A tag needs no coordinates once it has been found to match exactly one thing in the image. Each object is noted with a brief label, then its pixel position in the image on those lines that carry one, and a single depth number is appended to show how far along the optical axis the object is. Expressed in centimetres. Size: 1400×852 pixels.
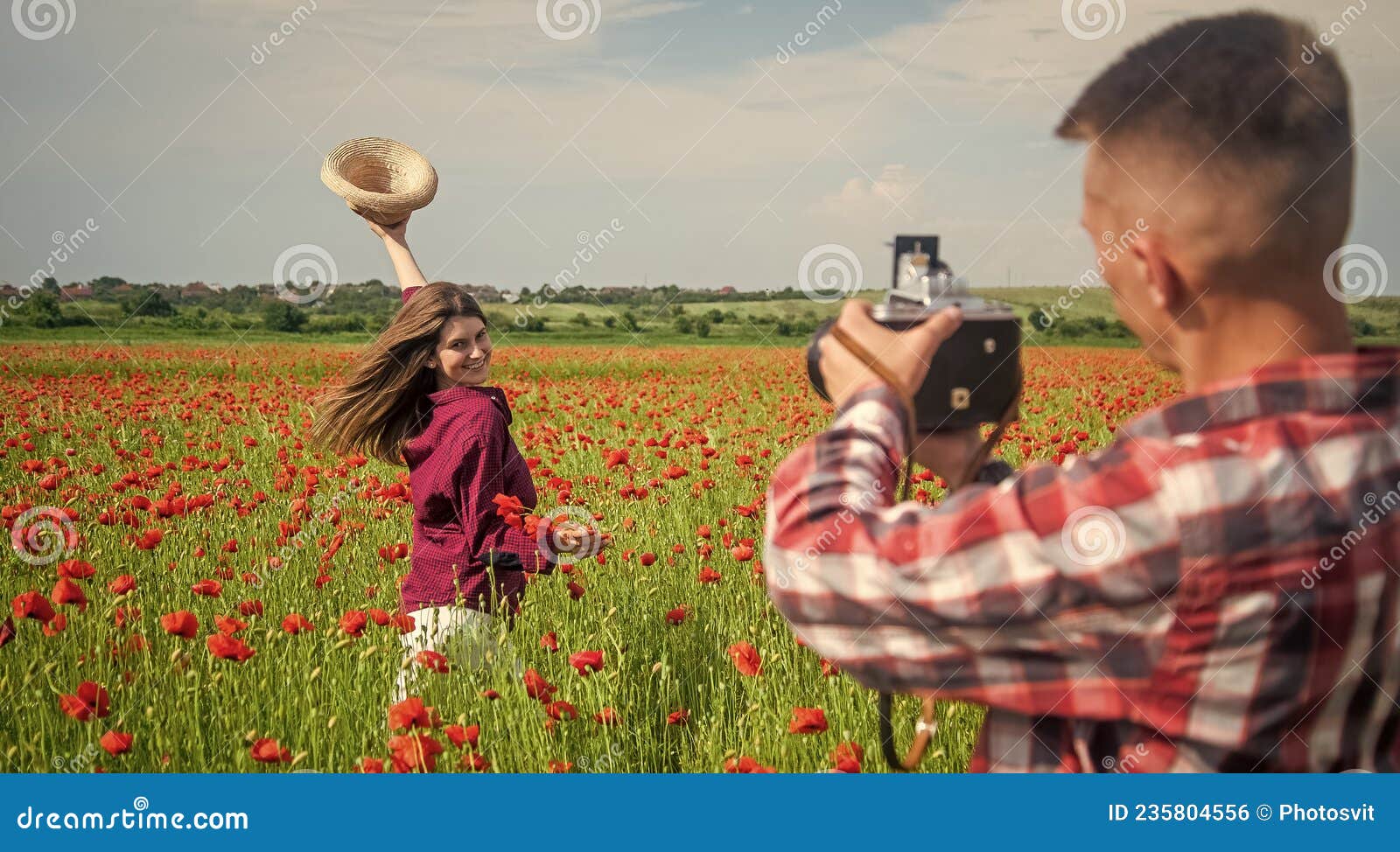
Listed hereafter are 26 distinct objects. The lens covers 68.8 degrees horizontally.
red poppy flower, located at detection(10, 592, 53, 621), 230
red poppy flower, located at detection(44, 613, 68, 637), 241
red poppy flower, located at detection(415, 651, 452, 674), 237
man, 88
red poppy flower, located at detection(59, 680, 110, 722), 208
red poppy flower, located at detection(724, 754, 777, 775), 184
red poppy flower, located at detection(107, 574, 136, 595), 276
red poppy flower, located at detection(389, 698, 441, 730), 201
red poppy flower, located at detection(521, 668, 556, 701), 223
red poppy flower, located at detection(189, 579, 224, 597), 274
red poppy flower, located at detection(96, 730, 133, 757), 204
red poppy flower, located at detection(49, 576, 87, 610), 243
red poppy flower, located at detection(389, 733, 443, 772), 190
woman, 311
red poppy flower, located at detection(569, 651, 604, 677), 233
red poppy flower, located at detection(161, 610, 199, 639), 227
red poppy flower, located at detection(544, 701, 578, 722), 220
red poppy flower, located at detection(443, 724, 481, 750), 204
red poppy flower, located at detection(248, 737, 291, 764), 201
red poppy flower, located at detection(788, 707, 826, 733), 198
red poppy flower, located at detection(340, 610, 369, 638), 249
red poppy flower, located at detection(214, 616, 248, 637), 234
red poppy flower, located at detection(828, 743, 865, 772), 186
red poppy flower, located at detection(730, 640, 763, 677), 229
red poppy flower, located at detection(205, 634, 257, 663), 219
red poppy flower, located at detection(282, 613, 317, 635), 246
